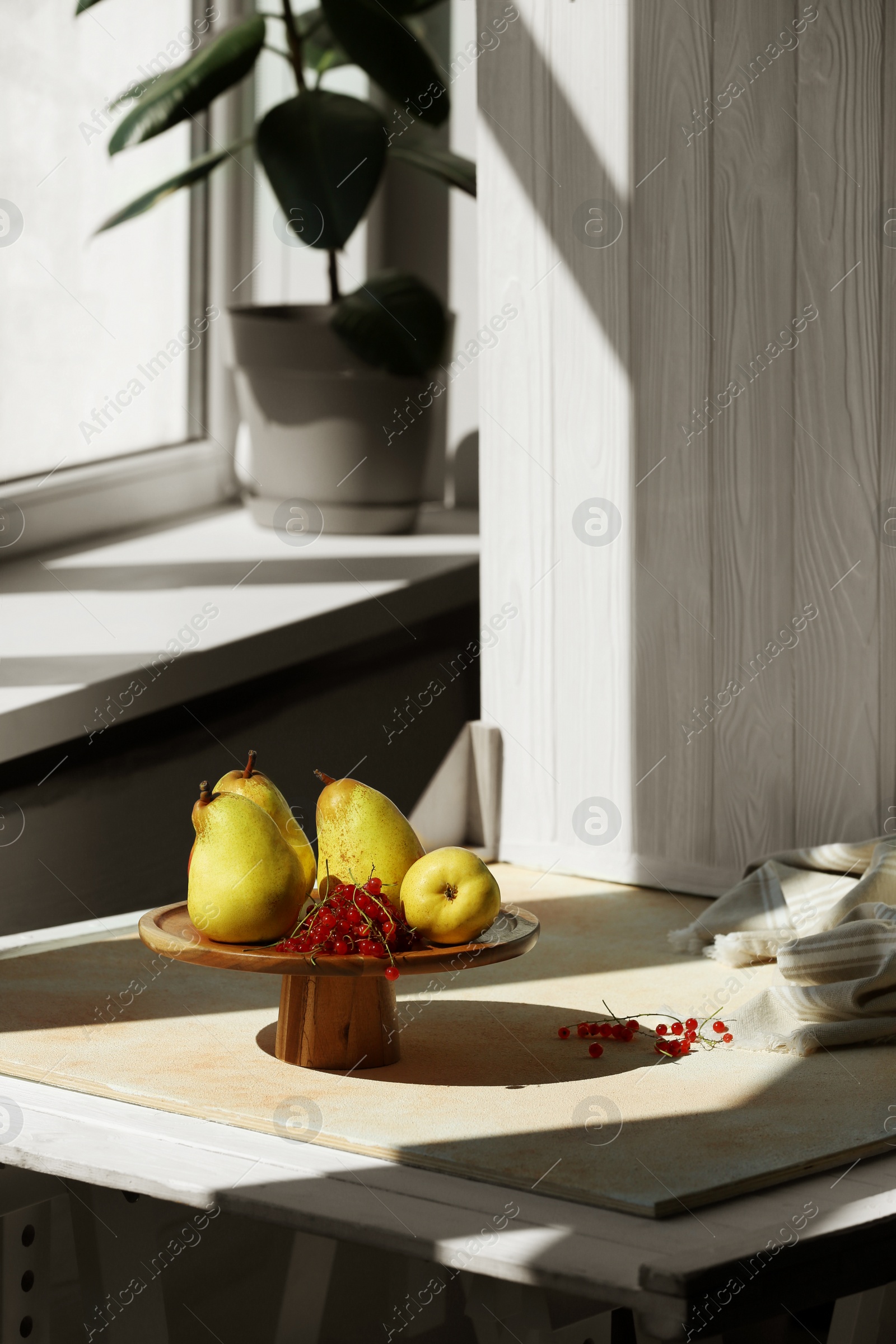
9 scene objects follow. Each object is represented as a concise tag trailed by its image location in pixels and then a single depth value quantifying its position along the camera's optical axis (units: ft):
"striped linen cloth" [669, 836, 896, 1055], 9.65
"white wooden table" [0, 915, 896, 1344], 8.33
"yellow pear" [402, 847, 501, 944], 9.09
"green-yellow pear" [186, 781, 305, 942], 9.06
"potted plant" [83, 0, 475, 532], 12.54
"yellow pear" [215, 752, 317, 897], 9.25
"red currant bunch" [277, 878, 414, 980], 9.04
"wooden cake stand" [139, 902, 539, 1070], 9.06
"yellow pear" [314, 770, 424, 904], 9.22
